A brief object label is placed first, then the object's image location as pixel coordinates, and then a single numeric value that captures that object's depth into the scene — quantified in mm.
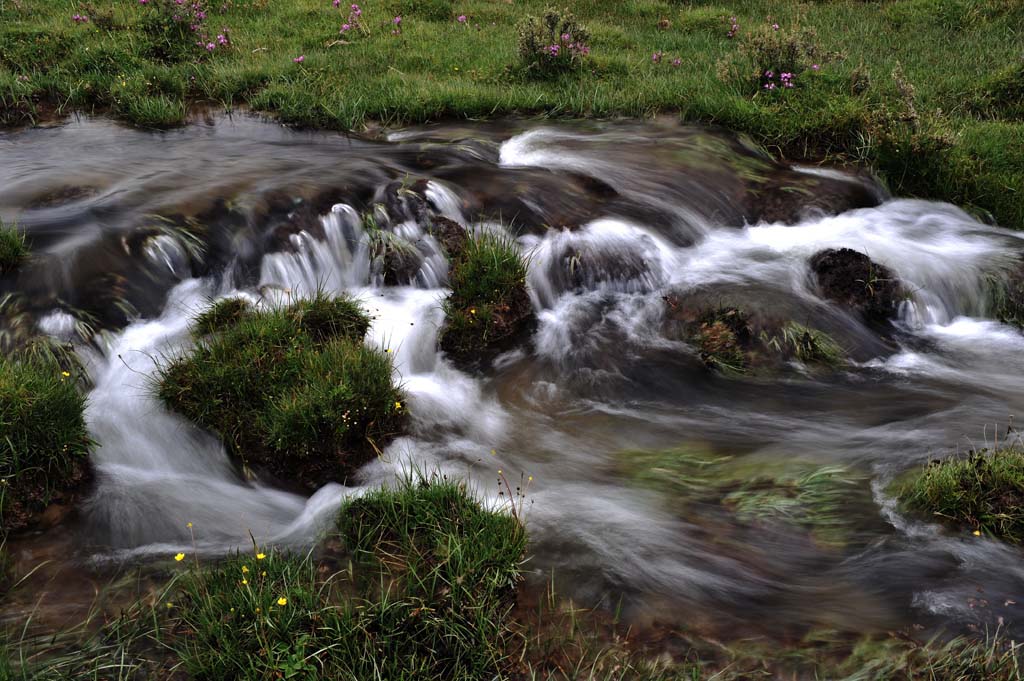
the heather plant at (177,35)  11008
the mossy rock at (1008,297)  6742
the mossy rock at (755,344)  6012
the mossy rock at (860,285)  6711
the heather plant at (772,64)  9594
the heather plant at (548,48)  10562
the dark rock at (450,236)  6824
